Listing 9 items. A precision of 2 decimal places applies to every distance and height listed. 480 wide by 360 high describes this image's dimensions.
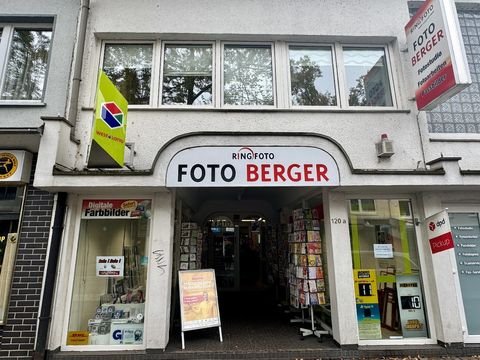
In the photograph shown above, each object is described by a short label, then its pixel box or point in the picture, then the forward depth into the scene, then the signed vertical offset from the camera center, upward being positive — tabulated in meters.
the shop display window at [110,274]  5.02 -0.15
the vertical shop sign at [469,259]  5.16 +0.02
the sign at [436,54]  4.49 +3.28
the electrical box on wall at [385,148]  5.20 +1.93
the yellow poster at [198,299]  5.18 -0.62
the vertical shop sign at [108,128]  4.25 +1.96
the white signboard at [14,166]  5.06 +1.67
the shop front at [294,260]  4.83 +0.05
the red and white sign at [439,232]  4.72 +0.45
